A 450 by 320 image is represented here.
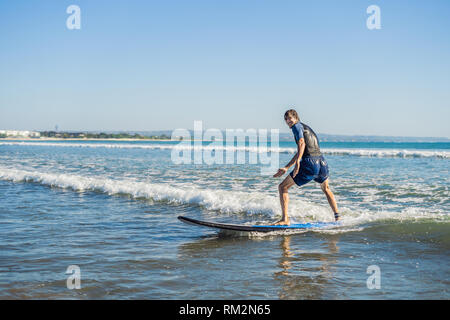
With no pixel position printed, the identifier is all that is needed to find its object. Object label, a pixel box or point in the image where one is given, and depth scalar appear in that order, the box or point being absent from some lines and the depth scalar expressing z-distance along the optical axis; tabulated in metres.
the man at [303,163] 7.24
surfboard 6.92
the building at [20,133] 151.62
